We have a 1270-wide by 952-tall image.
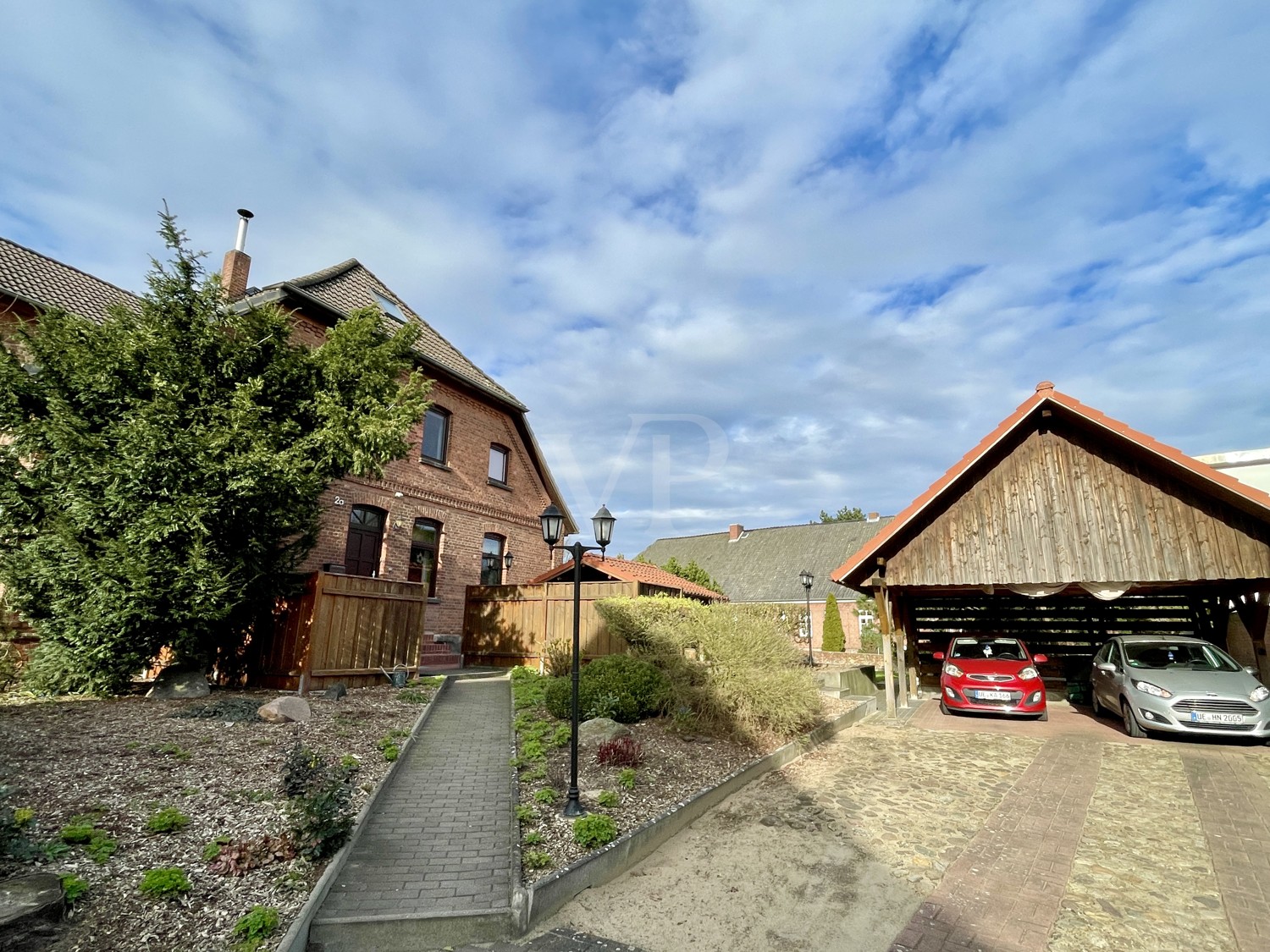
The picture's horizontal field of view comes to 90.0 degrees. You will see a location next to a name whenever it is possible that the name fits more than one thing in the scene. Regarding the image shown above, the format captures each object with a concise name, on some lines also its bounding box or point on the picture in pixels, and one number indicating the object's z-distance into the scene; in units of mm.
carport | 10555
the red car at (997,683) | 11875
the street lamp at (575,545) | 6152
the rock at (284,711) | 8438
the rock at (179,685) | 9414
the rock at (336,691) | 10477
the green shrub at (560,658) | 13281
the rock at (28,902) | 3371
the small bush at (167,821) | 4879
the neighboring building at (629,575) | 17703
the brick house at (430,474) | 13992
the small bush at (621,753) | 7805
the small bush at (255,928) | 3819
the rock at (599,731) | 8778
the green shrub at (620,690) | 9847
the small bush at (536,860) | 5086
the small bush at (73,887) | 3862
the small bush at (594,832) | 5531
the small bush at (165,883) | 4105
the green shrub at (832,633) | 29422
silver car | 9281
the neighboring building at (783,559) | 33906
